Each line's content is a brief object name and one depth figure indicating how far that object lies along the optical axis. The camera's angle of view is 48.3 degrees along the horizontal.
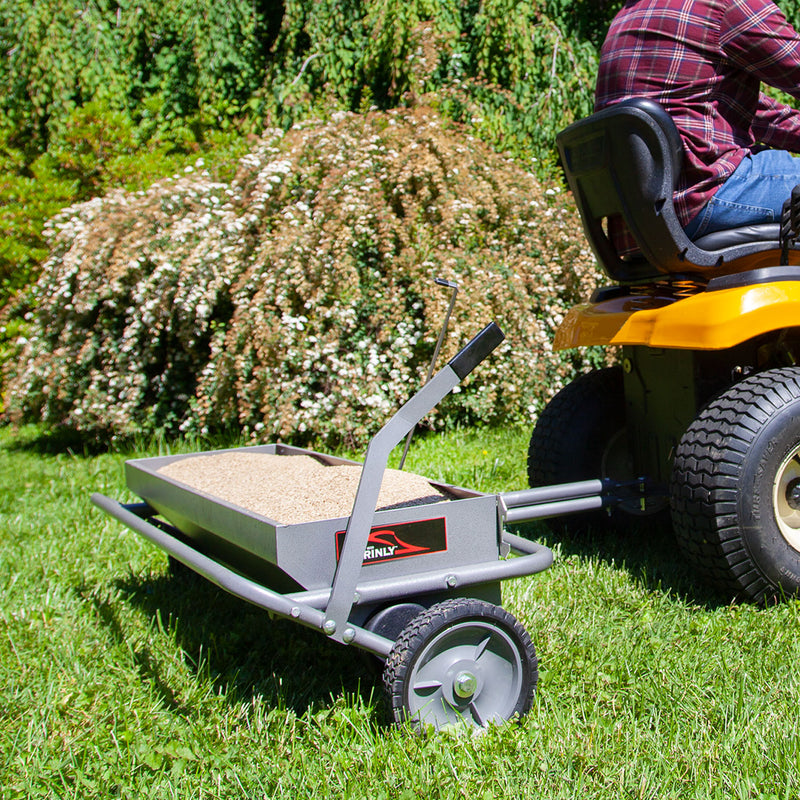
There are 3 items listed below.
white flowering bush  4.75
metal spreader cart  1.80
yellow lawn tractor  2.32
